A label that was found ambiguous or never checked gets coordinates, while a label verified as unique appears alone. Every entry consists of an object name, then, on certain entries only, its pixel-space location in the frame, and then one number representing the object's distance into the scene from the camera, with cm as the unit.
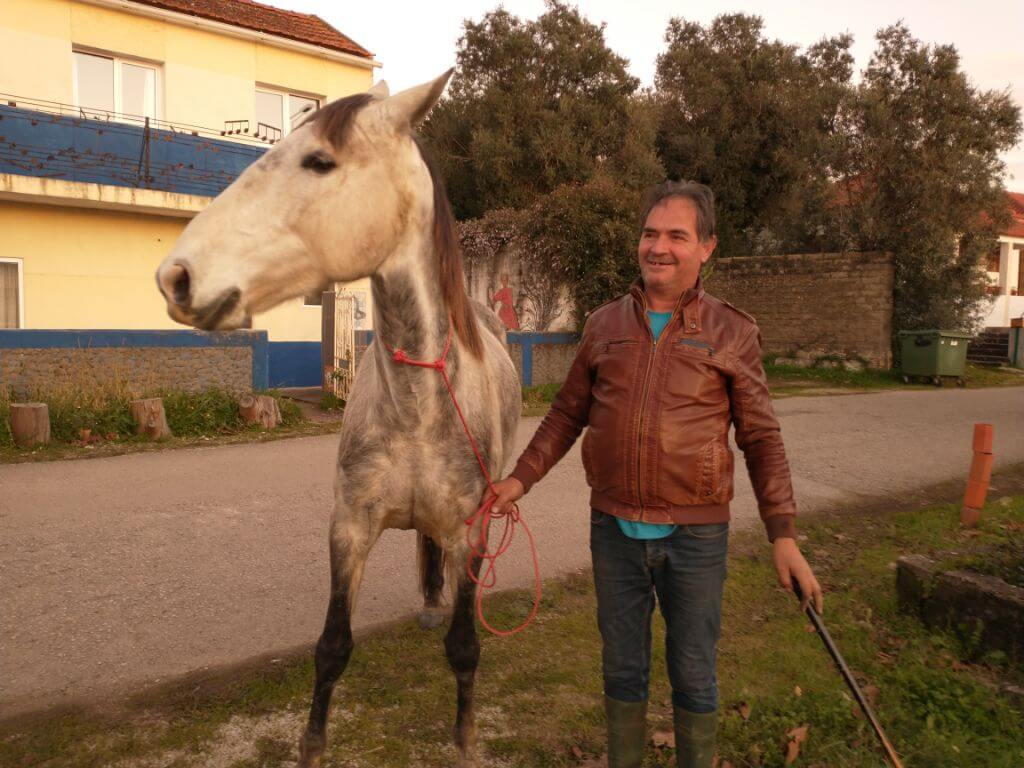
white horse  196
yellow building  1125
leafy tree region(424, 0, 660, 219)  1964
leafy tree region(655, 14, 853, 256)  2053
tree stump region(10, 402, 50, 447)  810
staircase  2197
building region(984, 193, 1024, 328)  2759
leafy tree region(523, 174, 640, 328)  1397
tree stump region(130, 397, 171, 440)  881
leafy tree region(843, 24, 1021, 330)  1744
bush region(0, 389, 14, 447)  808
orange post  588
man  227
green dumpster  1636
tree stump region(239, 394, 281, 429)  973
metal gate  1162
